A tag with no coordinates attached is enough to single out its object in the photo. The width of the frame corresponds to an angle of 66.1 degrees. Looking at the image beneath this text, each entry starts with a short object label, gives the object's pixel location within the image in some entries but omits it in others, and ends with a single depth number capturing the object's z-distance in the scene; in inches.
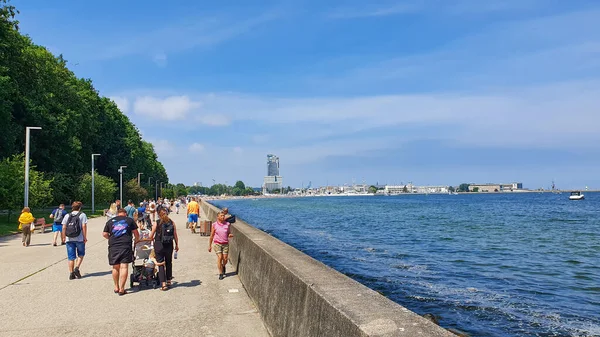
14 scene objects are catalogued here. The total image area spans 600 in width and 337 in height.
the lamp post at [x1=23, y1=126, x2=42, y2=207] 976.4
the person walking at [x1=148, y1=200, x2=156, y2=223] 1064.6
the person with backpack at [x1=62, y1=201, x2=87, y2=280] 410.3
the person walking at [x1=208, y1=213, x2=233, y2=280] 402.3
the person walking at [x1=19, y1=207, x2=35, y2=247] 669.9
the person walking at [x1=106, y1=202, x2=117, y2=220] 772.6
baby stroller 368.2
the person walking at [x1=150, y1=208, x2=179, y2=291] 358.3
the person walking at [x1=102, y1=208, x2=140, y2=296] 342.0
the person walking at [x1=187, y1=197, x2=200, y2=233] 932.0
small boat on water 5440.9
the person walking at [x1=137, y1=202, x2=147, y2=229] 823.0
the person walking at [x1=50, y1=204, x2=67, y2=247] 699.2
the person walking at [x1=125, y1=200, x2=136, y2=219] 869.2
